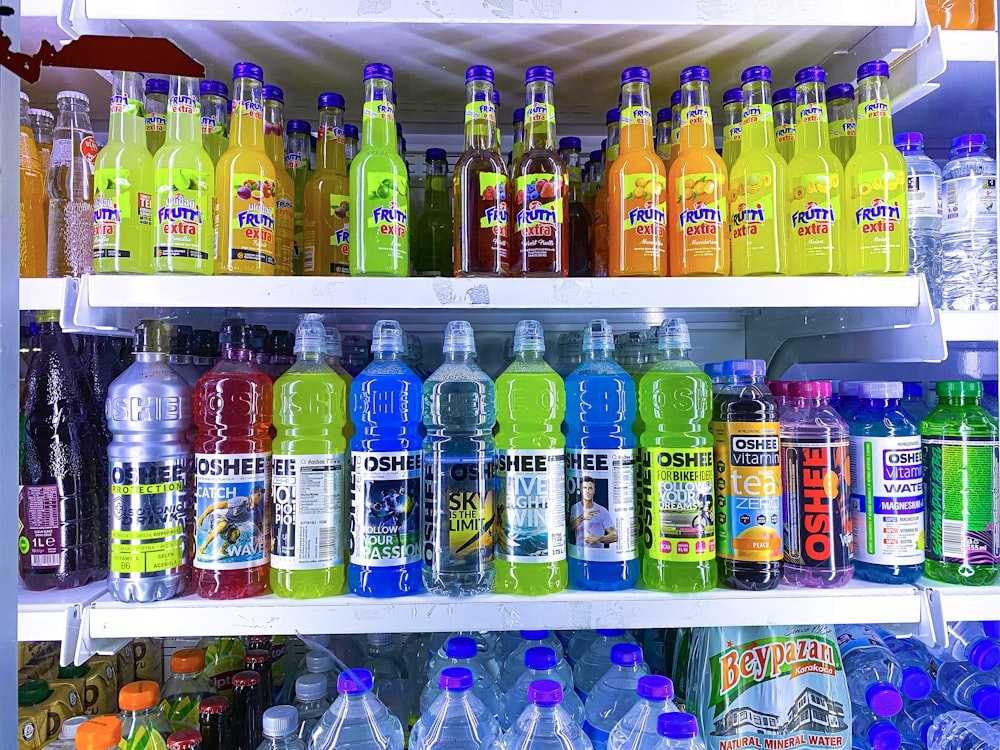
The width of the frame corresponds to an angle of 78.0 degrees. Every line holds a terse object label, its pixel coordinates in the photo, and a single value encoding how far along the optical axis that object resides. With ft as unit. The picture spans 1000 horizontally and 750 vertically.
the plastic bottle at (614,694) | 3.80
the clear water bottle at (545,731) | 3.52
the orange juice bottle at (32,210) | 3.92
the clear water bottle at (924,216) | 4.08
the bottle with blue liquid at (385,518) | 3.54
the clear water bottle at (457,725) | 3.61
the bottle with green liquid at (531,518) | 3.57
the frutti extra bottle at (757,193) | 3.71
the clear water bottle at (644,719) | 3.44
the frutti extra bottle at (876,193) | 3.68
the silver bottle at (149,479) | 3.51
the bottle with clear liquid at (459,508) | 3.59
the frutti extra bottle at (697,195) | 3.69
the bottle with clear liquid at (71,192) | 4.00
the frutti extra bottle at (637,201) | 3.70
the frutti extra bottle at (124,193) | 3.54
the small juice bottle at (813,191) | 3.71
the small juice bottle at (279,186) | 3.94
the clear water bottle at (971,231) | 4.10
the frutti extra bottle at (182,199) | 3.50
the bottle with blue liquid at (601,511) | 3.64
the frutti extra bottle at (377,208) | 3.59
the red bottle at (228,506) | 3.55
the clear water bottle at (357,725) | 3.71
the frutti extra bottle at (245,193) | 3.59
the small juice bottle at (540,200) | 3.69
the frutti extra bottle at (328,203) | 4.08
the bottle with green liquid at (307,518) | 3.55
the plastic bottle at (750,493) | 3.65
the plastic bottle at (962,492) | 3.75
